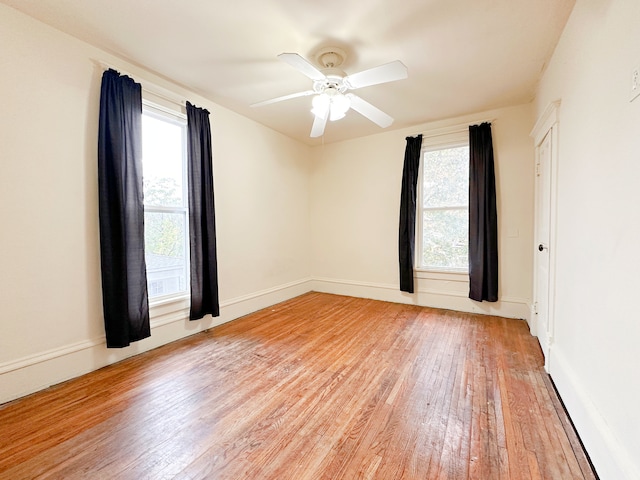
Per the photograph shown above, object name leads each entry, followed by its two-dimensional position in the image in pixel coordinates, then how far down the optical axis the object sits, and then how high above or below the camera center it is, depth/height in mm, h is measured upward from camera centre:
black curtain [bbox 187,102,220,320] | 3031 +148
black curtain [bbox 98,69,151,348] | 2326 +243
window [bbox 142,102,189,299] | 2799 +340
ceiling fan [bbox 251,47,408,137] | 1987 +1159
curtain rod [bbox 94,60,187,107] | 2379 +1406
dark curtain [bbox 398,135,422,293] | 4070 +296
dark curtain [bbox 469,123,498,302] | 3572 +176
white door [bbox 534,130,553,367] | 2441 -178
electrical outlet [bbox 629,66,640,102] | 1159 +600
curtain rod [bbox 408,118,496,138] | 3701 +1374
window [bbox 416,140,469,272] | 3912 +289
